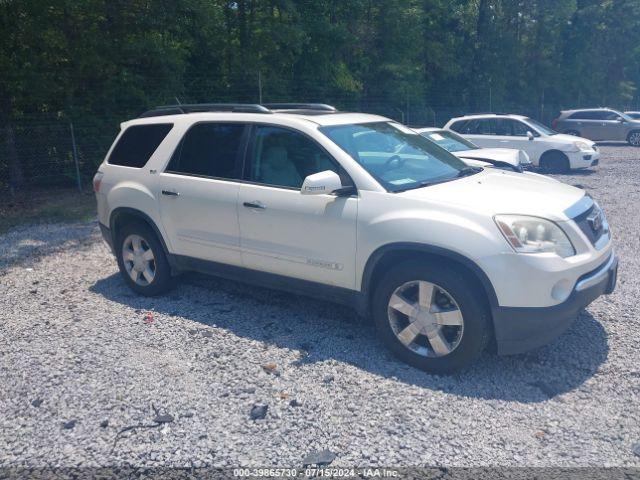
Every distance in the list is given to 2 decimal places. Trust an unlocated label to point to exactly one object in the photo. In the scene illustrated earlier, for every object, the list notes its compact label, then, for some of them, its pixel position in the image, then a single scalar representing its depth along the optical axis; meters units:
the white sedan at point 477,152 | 10.45
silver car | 24.42
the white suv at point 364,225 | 3.95
